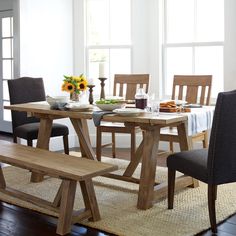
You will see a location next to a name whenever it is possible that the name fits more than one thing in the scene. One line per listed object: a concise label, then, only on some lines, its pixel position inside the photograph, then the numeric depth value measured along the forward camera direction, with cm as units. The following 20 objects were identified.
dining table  318
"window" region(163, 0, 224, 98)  506
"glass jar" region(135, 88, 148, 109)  349
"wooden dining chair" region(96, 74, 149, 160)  440
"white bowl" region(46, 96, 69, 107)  367
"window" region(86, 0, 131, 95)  567
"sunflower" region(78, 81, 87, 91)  373
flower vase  385
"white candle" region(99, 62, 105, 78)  387
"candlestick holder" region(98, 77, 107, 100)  394
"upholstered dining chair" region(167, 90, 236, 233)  267
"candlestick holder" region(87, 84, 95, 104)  392
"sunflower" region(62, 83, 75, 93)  372
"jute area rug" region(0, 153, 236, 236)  291
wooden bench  279
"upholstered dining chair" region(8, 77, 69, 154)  424
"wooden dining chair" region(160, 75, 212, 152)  419
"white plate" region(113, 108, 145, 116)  319
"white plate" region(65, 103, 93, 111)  353
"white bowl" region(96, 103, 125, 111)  342
